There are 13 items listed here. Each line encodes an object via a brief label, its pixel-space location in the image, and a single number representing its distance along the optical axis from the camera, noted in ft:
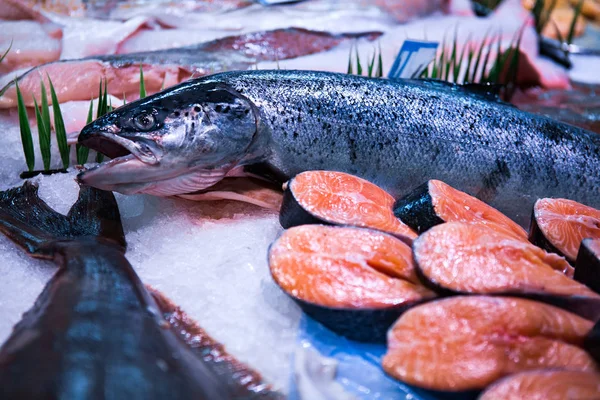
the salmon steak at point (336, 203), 2.06
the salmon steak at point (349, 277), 1.80
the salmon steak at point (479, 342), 1.66
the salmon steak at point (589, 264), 1.84
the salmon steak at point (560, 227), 2.04
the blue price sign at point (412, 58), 2.94
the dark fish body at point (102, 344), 1.55
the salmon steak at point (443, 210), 2.08
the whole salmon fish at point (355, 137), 2.20
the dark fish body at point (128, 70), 2.97
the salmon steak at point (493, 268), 1.79
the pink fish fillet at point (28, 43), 3.37
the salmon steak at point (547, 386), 1.60
